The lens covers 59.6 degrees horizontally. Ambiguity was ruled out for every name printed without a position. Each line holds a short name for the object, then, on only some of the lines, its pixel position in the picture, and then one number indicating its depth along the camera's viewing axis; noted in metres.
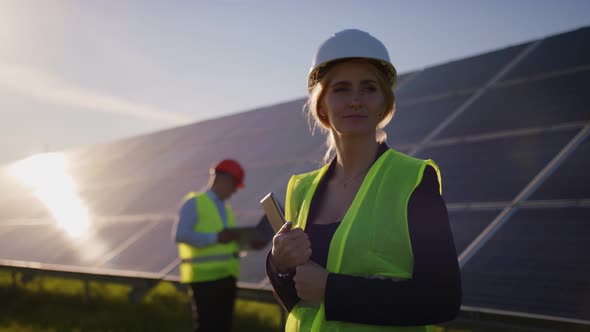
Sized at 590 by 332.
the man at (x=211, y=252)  5.74
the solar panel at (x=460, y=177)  4.52
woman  1.86
